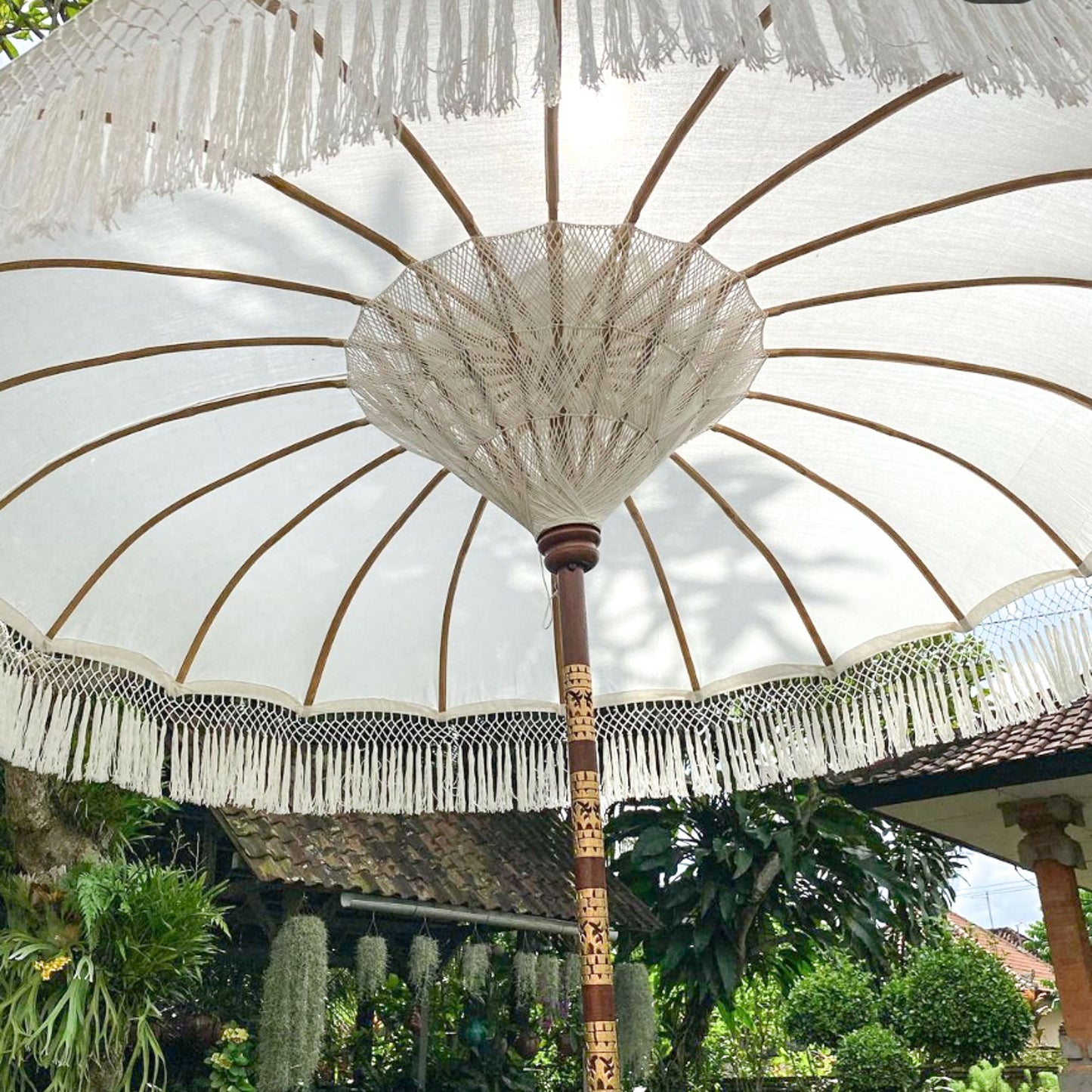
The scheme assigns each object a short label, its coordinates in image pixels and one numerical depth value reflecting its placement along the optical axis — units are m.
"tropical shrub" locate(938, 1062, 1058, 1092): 8.80
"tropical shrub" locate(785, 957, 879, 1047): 11.12
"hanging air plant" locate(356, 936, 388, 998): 7.09
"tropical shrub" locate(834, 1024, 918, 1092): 9.12
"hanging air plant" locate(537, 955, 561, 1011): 8.02
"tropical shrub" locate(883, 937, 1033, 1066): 9.66
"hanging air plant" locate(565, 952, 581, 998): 8.42
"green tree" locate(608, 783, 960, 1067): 9.10
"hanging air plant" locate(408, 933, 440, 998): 7.36
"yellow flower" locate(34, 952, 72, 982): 4.91
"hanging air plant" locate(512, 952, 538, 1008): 7.87
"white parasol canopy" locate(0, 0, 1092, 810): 1.74
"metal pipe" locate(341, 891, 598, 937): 6.83
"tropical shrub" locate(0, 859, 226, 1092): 4.83
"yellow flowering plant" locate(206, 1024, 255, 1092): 6.20
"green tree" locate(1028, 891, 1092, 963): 19.92
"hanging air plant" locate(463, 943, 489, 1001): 7.66
